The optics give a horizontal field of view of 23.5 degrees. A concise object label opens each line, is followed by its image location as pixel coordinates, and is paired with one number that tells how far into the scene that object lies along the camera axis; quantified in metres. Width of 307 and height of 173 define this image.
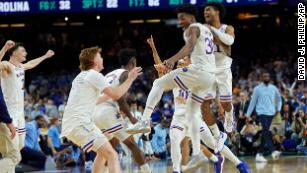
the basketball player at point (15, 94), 11.56
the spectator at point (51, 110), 20.90
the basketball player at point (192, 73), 10.36
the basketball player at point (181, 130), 10.70
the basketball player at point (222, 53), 11.27
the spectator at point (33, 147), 14.25
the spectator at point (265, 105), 16.70
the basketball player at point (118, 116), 10.29
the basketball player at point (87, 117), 9.34
